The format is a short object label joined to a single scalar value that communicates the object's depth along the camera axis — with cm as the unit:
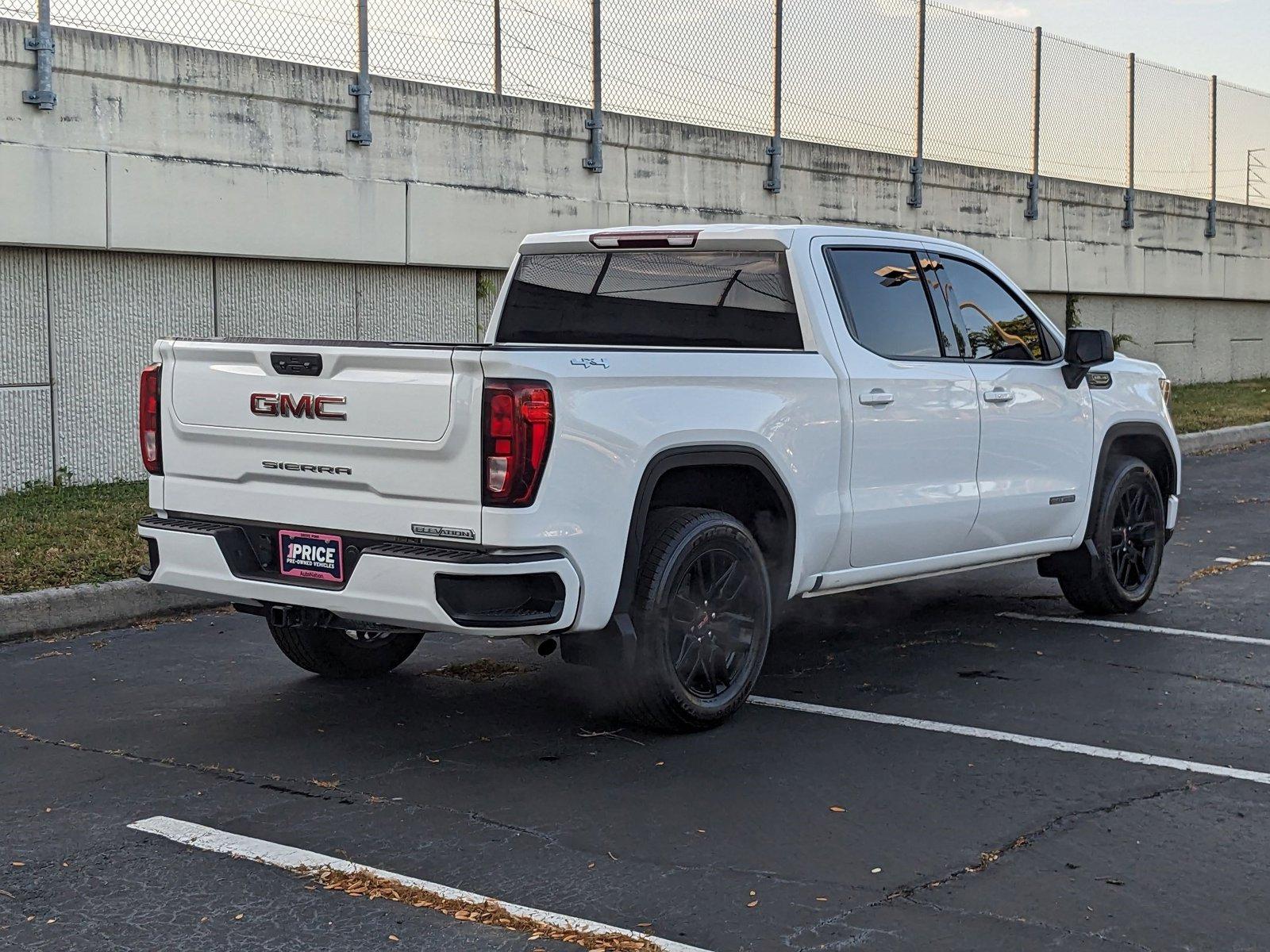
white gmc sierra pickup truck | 518
